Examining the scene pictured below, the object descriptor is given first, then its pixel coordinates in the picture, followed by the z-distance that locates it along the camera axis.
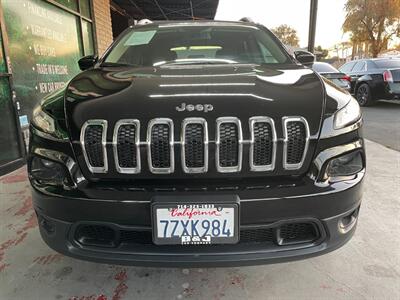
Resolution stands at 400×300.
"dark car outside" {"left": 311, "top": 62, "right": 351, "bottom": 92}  9.62
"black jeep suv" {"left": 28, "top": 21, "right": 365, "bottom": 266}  1.65
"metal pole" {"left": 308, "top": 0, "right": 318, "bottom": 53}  8.35
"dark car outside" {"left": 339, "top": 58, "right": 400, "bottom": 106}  9.23
